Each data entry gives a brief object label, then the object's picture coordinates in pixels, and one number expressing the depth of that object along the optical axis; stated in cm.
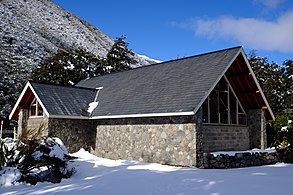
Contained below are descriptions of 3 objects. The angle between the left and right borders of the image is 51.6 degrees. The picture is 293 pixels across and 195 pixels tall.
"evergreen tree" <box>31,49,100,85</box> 2955
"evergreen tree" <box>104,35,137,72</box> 3672
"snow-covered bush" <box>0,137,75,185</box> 962
